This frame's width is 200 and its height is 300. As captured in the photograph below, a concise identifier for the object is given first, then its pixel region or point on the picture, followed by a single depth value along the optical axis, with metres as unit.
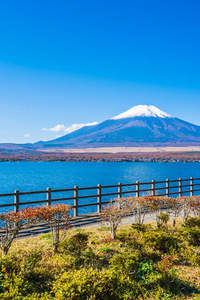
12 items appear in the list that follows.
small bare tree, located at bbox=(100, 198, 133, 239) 9.94
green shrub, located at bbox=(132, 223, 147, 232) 9.54
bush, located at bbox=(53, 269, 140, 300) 4.39
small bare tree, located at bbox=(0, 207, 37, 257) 7.25
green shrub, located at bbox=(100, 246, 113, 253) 8.30
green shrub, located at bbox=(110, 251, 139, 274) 6.28
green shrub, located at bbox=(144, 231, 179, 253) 8.03
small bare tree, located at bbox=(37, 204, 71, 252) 7.99
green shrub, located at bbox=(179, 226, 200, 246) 9.26
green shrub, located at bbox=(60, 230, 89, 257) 7.33
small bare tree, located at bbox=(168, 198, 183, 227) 12.48
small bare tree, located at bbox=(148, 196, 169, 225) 11.90
